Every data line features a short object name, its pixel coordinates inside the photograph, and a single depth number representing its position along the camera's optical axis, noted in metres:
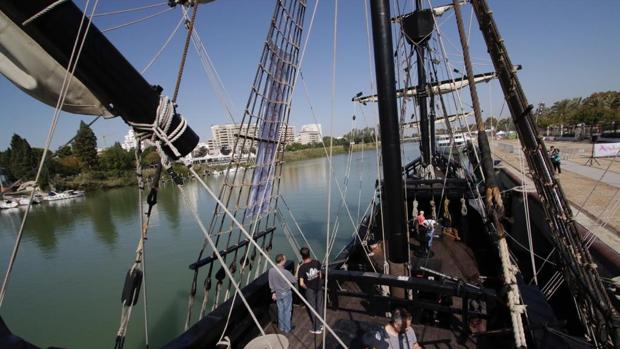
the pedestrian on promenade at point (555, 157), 13.16
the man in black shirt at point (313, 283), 4.29
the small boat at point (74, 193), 50.39
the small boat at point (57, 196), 48.38
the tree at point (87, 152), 63.28
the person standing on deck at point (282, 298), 4.08
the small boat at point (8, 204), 44.44
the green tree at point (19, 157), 50.94
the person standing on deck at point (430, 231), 7.28
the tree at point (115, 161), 66.62
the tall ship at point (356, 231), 2.12
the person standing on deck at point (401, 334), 3.04
